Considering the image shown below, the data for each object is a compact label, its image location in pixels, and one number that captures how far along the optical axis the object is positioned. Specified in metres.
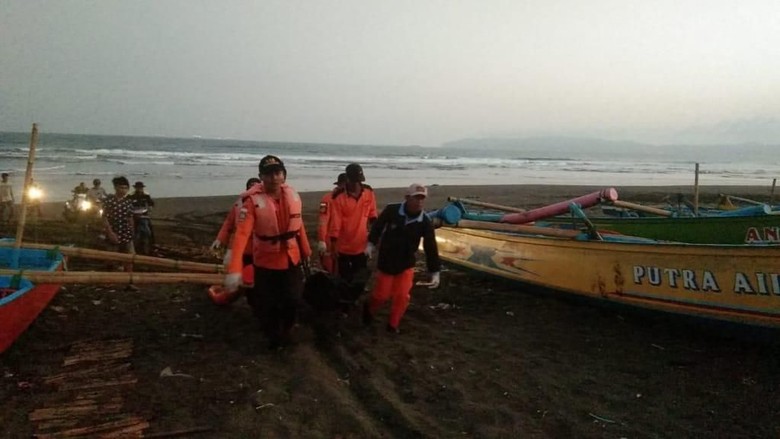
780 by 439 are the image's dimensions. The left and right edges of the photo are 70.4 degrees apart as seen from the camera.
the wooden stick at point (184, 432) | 3.74
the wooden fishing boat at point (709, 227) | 6.87
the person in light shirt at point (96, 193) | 13.27
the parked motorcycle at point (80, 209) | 13.18
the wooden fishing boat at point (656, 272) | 5.01
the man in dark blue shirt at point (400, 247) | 5.84
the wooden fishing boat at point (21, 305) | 4.82
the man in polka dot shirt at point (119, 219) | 7.64
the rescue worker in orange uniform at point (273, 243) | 4.91
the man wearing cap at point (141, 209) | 8.38
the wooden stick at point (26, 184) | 5.16
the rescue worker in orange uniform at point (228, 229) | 5.10
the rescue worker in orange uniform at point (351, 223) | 6.40
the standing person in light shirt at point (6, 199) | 12.77
